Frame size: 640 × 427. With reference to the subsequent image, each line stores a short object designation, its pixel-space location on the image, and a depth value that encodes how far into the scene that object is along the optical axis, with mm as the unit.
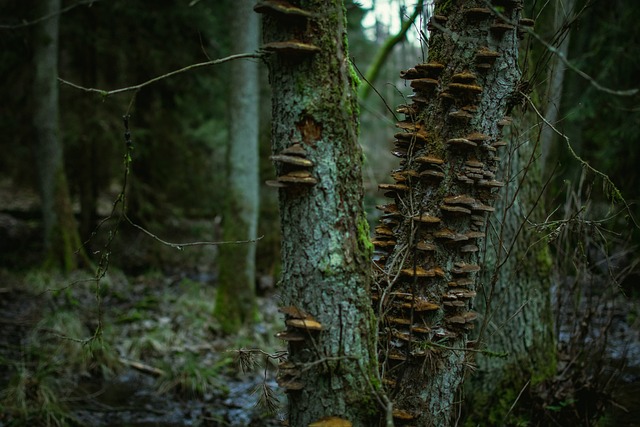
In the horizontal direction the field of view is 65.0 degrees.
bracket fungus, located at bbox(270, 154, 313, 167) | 2107
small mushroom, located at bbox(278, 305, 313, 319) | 2146
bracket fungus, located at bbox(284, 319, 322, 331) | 2123
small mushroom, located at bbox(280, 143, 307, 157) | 2135
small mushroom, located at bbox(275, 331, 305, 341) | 2164
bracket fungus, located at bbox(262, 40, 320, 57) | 2059
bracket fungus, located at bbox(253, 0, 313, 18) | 2010
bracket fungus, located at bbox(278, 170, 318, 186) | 2102
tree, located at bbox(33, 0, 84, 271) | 9695
